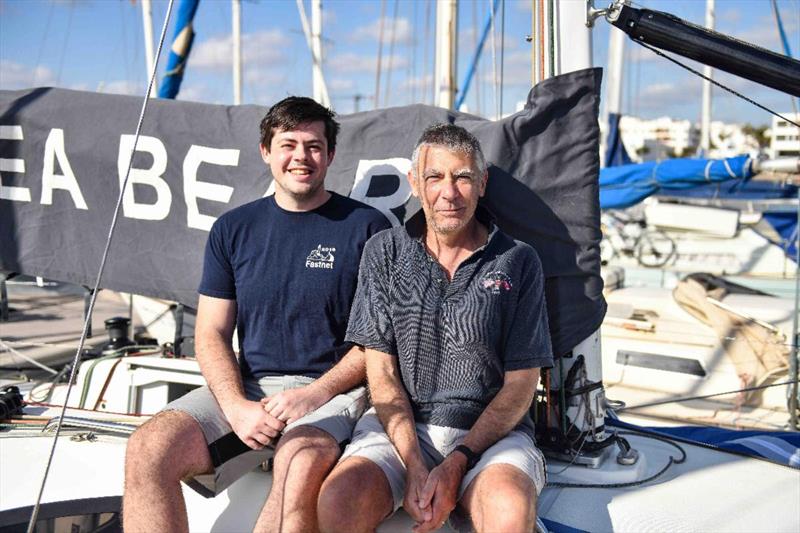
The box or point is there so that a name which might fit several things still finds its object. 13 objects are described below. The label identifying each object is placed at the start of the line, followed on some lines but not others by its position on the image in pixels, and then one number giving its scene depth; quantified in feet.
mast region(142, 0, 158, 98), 36.70
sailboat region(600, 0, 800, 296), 31.40
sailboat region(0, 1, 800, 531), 8.02
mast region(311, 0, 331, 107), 38.26
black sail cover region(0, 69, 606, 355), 9.03
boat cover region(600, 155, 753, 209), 23.68
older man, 7.45
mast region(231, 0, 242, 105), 48.85
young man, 7.79
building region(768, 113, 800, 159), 131.60
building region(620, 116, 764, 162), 154.94
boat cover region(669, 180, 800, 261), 28.91
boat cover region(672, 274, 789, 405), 19.94
